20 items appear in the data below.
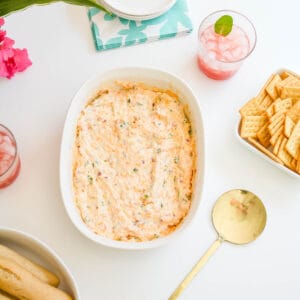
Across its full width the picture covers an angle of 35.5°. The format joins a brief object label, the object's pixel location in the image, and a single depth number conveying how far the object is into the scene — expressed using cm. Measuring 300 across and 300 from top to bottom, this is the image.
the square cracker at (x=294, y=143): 103
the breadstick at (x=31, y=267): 88
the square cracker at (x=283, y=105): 107
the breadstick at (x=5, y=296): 82
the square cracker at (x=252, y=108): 108
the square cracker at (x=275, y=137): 105
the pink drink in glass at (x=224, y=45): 113
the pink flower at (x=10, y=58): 109
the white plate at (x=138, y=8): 118
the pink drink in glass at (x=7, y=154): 100
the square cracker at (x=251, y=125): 107
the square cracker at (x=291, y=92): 108
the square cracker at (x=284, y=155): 104
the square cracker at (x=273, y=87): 110
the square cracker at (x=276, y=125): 105
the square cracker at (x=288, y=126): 104
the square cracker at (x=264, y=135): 107
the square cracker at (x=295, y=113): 107
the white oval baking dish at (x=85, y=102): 94
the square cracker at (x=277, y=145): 105
